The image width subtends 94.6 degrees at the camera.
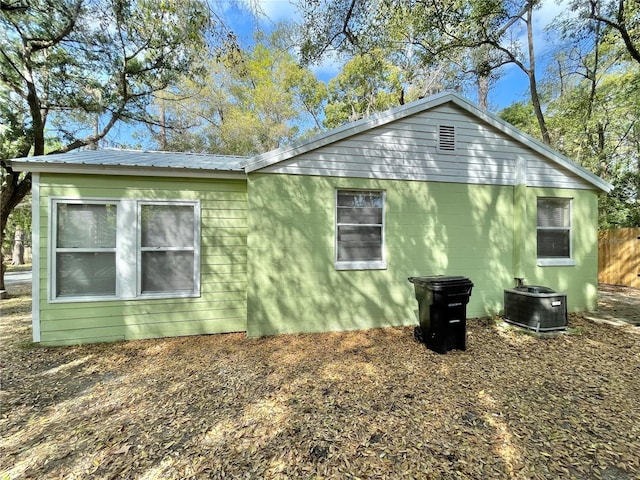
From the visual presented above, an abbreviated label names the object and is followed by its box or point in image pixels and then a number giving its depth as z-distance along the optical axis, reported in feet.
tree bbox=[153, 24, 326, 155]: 53.52
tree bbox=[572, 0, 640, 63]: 25.99
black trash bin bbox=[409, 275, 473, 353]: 14.23
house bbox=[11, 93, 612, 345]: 15.93
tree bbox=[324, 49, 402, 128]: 54.70
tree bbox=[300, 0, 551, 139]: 21.04
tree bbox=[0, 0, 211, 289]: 23.32
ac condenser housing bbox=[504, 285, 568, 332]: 16.98
